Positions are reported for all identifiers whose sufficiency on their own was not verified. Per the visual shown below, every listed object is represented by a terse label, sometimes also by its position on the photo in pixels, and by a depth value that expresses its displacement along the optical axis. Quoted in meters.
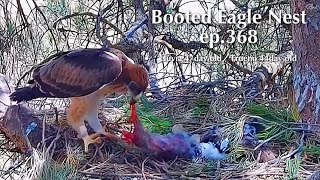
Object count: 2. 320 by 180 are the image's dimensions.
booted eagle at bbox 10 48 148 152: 8.12
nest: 7.99
